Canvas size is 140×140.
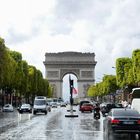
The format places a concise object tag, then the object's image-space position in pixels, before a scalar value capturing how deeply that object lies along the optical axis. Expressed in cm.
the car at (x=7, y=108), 5121
